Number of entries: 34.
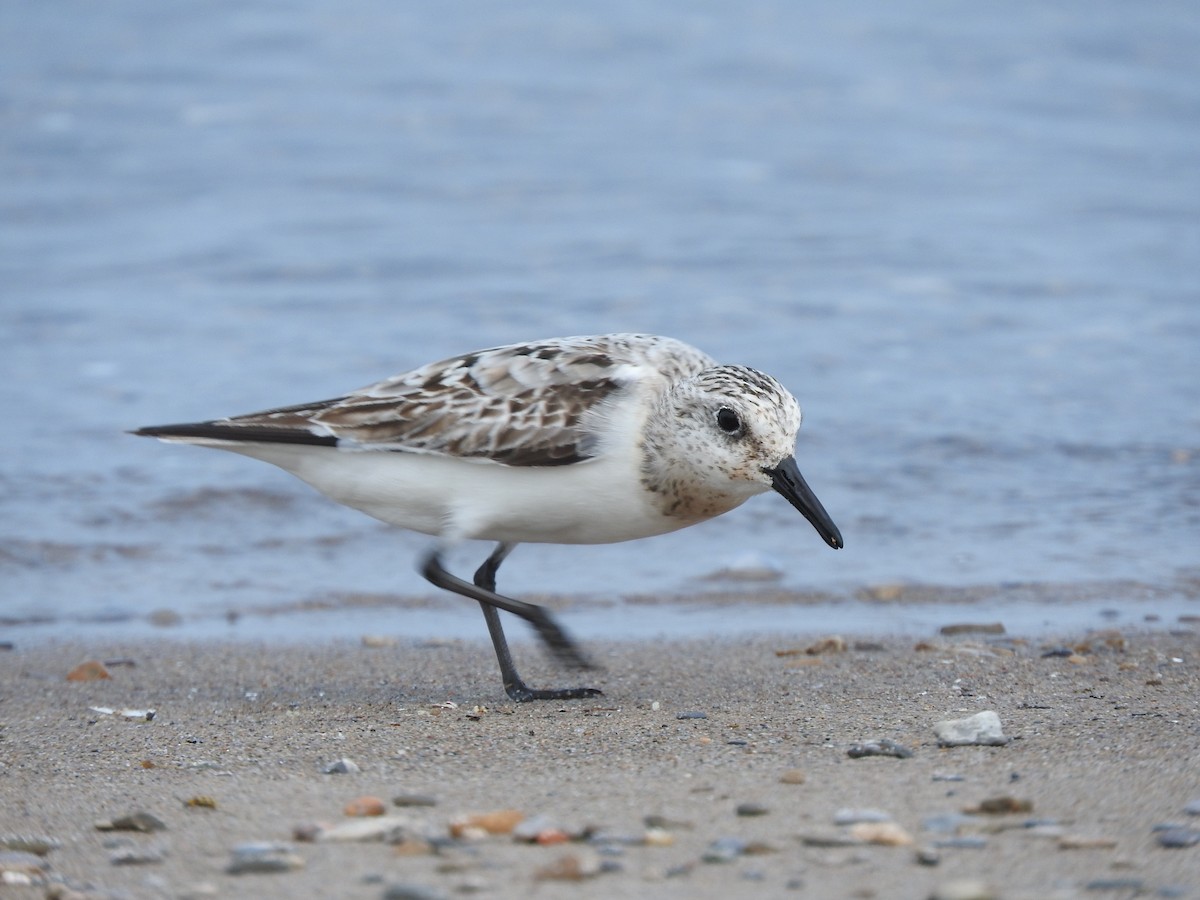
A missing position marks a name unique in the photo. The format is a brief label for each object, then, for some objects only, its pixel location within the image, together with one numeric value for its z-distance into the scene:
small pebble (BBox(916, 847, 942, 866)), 7.46
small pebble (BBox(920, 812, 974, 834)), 7.98
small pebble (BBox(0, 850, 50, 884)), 7.60
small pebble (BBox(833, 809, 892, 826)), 8.06
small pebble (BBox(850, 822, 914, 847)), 7.76
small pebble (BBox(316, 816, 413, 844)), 7.95
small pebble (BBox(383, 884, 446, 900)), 6.98
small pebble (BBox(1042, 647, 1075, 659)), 13.21
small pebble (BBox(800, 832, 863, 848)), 7.80
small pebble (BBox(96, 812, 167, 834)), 8.32
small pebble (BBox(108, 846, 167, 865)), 7.79
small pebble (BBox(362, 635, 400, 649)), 14.61
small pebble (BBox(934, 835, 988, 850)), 7.69
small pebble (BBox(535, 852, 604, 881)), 7.33
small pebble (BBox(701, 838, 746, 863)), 7.62
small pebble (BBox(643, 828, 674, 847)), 7.83
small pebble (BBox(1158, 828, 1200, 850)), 7.66
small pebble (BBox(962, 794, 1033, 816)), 8.23
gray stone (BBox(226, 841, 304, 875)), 7.51
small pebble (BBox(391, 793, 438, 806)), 8.63
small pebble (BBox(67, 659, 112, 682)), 13.53
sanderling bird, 11.44
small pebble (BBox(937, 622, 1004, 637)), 14.45
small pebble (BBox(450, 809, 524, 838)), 7.97
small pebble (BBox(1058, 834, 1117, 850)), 7.66
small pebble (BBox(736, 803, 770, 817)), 8.32
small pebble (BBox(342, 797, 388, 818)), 8.41
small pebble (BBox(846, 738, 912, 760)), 9.54
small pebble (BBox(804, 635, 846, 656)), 13.79
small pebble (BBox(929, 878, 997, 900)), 6.90
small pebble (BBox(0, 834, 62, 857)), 8.00
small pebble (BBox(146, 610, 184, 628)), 15.69
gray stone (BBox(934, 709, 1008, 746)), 9.80
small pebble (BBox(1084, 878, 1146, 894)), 7.11
